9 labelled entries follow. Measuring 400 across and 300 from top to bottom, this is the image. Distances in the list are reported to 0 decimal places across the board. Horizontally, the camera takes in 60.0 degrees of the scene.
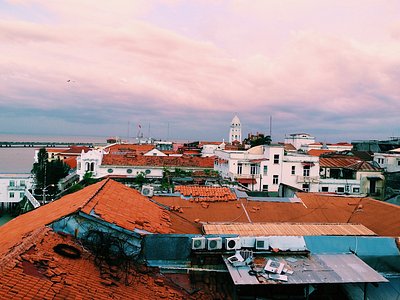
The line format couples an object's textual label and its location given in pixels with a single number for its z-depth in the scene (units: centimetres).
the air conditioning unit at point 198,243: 927
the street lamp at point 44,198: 3913
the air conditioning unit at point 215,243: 924
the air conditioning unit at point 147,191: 1436
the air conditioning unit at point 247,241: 938
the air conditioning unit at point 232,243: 924
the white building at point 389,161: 4171
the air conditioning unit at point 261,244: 945
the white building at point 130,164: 4516
